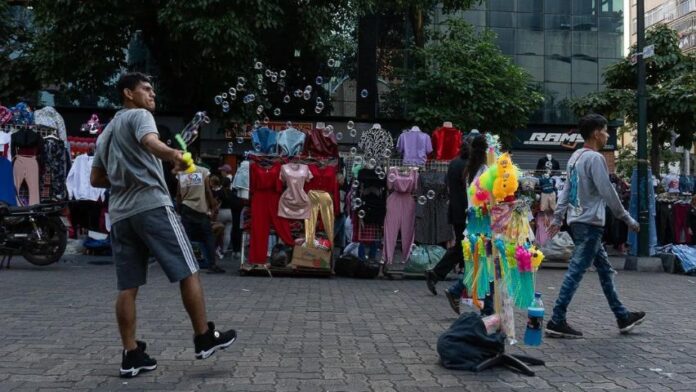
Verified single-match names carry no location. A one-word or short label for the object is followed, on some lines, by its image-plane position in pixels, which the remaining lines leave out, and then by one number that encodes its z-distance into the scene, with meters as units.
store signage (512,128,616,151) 25.16
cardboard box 10.63
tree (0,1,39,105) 15.94
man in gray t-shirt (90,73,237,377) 4.31
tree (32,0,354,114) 12.33
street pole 13.10
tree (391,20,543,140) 18.17
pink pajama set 10.90
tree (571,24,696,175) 14.70
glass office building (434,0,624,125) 26.41
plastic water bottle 4.77
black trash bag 4.61
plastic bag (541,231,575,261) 13.26
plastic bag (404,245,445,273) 10.78
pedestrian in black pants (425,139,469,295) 7.89
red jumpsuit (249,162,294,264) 10.62
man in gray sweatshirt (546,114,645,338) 5.77
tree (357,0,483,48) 16.27
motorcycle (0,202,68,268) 10.77
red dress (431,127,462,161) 12.05
